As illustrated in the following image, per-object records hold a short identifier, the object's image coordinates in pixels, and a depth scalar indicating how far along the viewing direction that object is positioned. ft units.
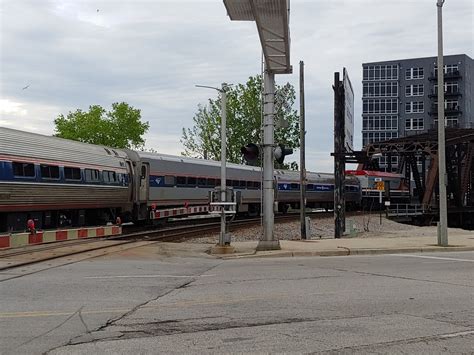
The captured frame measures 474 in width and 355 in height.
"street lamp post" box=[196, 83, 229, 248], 59.31
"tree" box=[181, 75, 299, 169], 213.46
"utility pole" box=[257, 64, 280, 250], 58.65
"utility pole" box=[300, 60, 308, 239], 88.05
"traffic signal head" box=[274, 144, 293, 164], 58.59
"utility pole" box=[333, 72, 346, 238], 90.48
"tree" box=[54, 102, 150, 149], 239.30
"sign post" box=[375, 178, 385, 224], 122.98
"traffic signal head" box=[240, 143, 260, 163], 57.47
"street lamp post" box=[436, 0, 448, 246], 68.64
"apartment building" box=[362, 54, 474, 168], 315.58
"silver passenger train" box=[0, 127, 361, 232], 63.93
